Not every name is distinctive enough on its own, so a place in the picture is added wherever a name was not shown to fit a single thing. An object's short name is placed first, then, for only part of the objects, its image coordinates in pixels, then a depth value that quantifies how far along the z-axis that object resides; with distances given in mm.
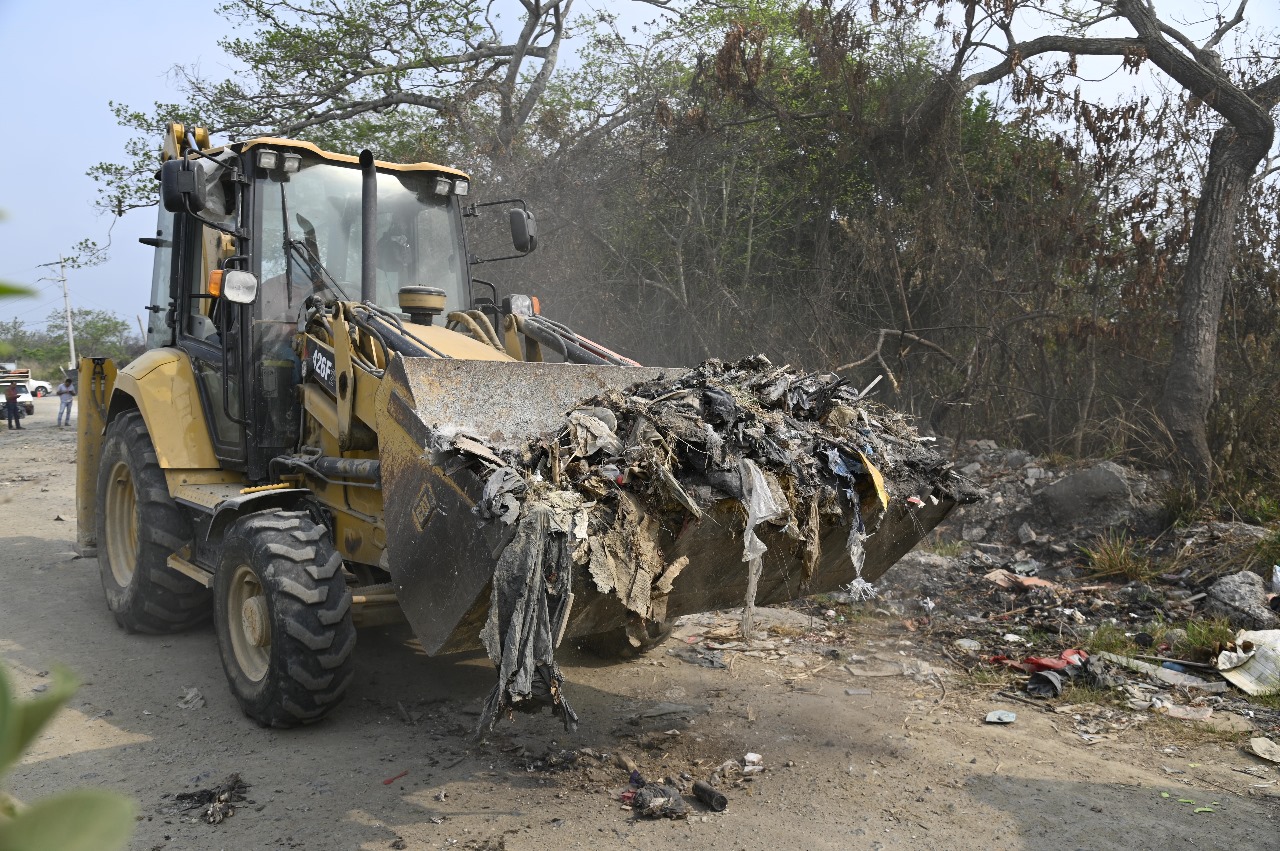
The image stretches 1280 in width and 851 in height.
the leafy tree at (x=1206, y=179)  8352
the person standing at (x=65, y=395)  21453
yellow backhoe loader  4023
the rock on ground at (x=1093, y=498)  7805
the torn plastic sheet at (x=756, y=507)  3779
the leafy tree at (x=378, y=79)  15148
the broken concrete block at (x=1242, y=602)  5879
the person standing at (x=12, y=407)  20591
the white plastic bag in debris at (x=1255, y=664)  5117
